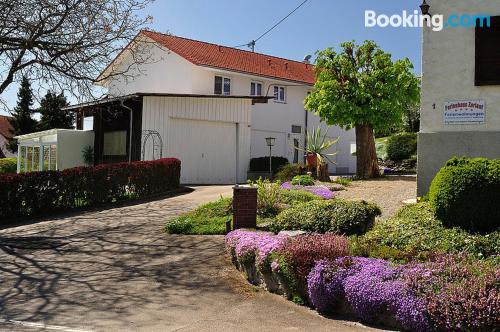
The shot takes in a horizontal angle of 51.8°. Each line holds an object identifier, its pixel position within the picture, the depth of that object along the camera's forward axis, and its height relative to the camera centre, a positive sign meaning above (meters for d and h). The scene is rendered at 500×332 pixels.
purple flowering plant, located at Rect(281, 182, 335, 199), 14.17 -0.63
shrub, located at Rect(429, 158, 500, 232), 7.39 -0.36
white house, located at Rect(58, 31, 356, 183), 22.17 +2.47
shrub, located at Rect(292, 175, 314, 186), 16.74 -0.43
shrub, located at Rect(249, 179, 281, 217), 11.45 -0.77
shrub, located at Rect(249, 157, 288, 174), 24.67 +0.09
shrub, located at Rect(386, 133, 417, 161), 27.27 +1.23
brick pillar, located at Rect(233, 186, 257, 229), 9.59 -0.75
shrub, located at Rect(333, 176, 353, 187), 17.03 -0.42
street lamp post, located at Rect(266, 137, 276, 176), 23.18 +1.17
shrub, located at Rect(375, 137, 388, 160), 28.64 +1.16
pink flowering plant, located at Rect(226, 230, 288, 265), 7.36 -1.20
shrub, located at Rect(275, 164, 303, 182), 19.53 -0.19
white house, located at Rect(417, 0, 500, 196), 11.01 +1.80
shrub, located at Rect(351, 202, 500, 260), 6.78 -0.99
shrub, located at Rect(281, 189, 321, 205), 12.55 -0.74
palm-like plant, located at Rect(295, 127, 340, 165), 19.78 +0.88
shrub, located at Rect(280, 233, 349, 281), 6.65 -1.09
